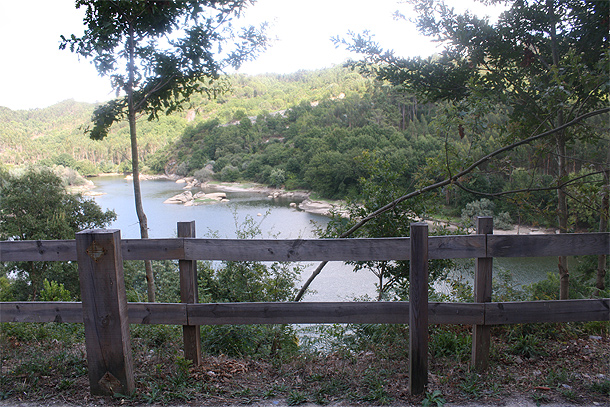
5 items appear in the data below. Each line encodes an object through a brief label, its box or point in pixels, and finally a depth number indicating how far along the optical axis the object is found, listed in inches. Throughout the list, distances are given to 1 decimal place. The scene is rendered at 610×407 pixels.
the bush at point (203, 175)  2676.9
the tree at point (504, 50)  273.4
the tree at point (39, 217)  679.7
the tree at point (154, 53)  286.0
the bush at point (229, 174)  2746.1
